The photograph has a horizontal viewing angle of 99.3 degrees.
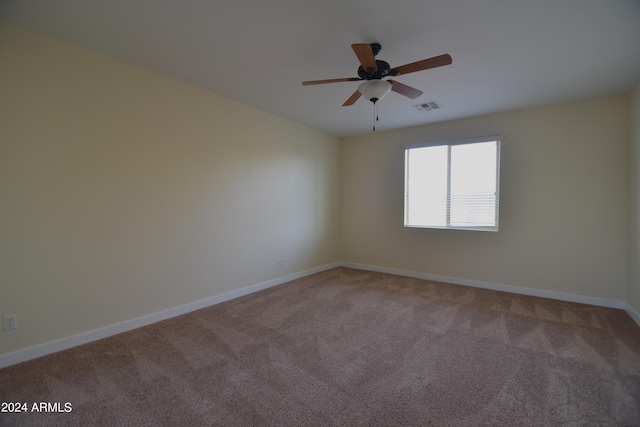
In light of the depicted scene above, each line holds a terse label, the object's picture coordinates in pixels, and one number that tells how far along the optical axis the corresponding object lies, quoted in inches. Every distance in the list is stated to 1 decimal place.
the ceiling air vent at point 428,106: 144.6
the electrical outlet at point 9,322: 83.0
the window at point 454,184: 164.1
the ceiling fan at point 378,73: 79.7
